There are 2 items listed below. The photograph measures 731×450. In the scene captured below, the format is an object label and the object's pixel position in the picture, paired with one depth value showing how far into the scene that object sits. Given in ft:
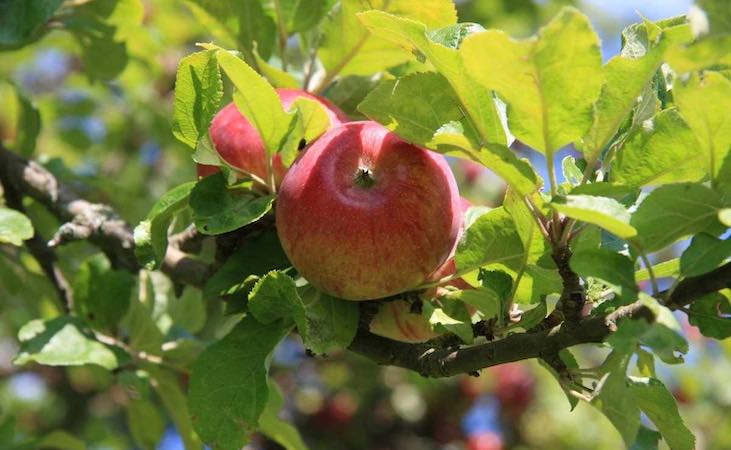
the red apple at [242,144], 2.36
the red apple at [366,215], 2.22
